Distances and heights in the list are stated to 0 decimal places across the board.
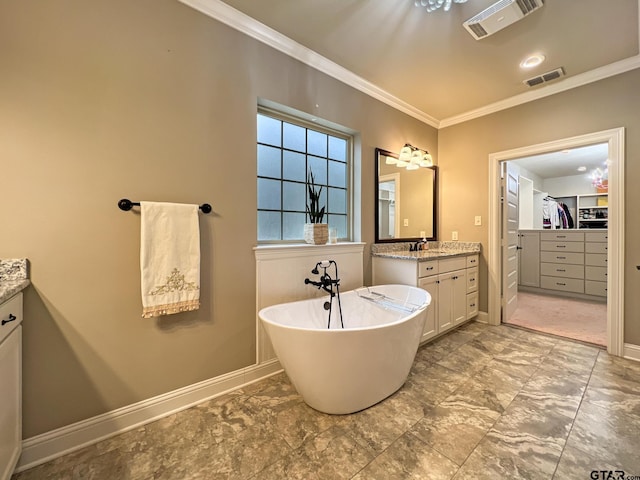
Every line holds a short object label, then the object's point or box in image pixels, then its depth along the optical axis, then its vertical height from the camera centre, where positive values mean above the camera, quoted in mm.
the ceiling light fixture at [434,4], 1702 +1501
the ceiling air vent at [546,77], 2512 +1540
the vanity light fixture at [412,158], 3119 +949
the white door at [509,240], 3227 -30
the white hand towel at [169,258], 1558 -118
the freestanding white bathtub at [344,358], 1484 -695
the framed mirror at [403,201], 2973 +440
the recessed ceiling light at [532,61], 2285 +1537
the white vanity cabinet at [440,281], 2589 -441
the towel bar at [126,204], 1518 +195
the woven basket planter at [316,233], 2348 +45
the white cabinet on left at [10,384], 1057 -617
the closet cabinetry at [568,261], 4348 -412
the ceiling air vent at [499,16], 1732 +1497
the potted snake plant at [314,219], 2355 +177
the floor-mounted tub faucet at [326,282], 2184 -366
